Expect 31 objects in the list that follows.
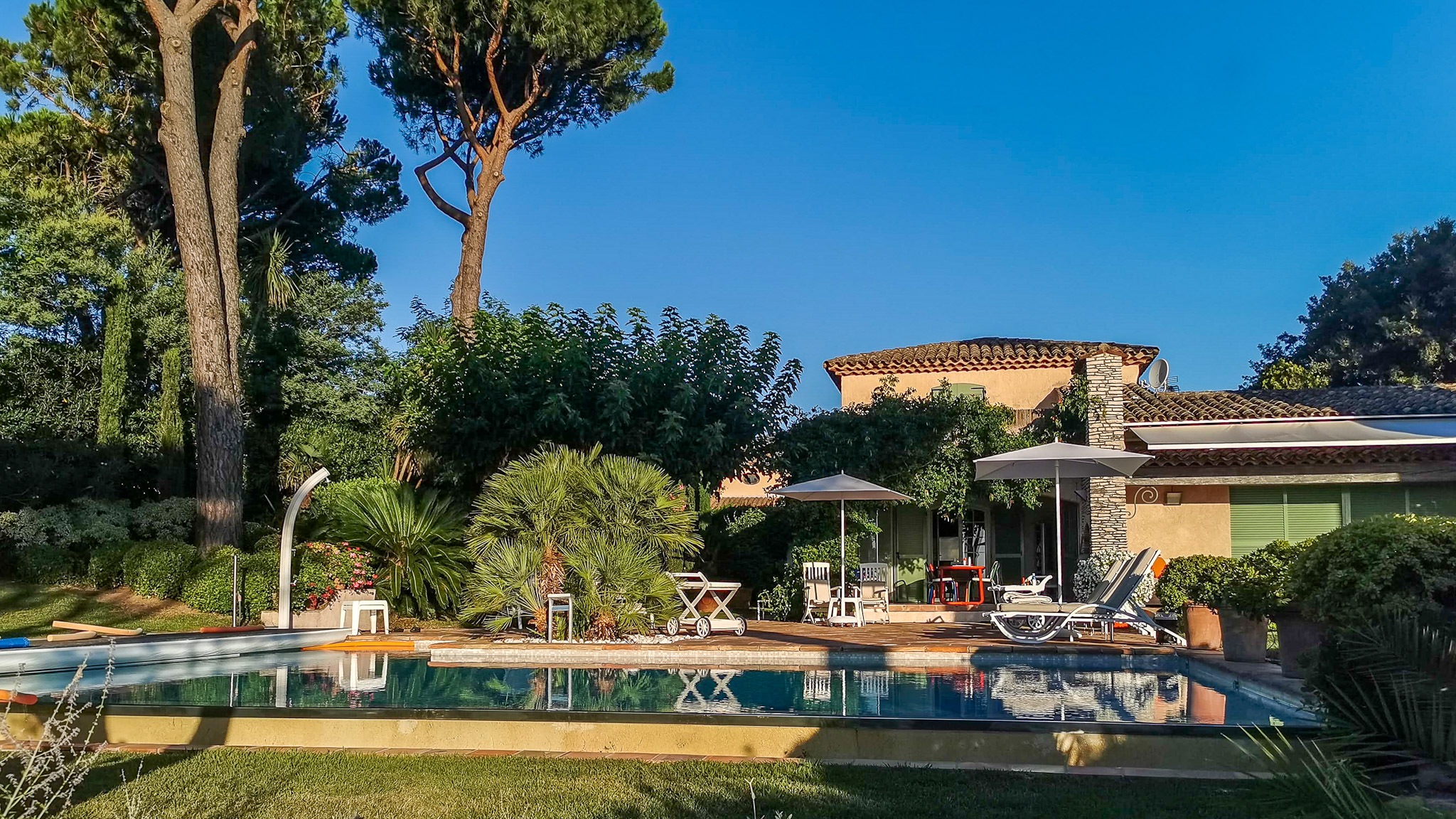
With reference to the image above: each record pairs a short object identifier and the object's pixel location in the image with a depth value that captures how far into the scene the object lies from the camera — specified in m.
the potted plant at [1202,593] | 11.03
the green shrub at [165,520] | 18.38
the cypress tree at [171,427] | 21.16
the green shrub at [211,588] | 15.43
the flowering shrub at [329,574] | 15.08
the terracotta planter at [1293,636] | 8.09
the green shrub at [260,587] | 15.46
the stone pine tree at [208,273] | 17.33
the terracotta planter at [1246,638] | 9.34
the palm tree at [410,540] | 16.00
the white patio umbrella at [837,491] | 15.28
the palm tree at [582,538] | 13.00
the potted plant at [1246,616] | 8.73
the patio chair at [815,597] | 15.91
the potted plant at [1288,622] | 8.05
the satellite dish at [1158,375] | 20.73
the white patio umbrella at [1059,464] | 13.52
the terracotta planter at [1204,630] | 11.05
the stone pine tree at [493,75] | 23.00
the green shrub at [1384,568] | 5.95
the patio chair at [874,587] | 16.28
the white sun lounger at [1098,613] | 11.81
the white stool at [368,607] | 14.77
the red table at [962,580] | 20.00
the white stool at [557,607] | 12.50
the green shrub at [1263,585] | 8.42
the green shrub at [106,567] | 16.28
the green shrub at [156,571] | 15.94
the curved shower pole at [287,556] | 13.77
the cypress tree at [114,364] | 21.05
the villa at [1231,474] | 17.89
